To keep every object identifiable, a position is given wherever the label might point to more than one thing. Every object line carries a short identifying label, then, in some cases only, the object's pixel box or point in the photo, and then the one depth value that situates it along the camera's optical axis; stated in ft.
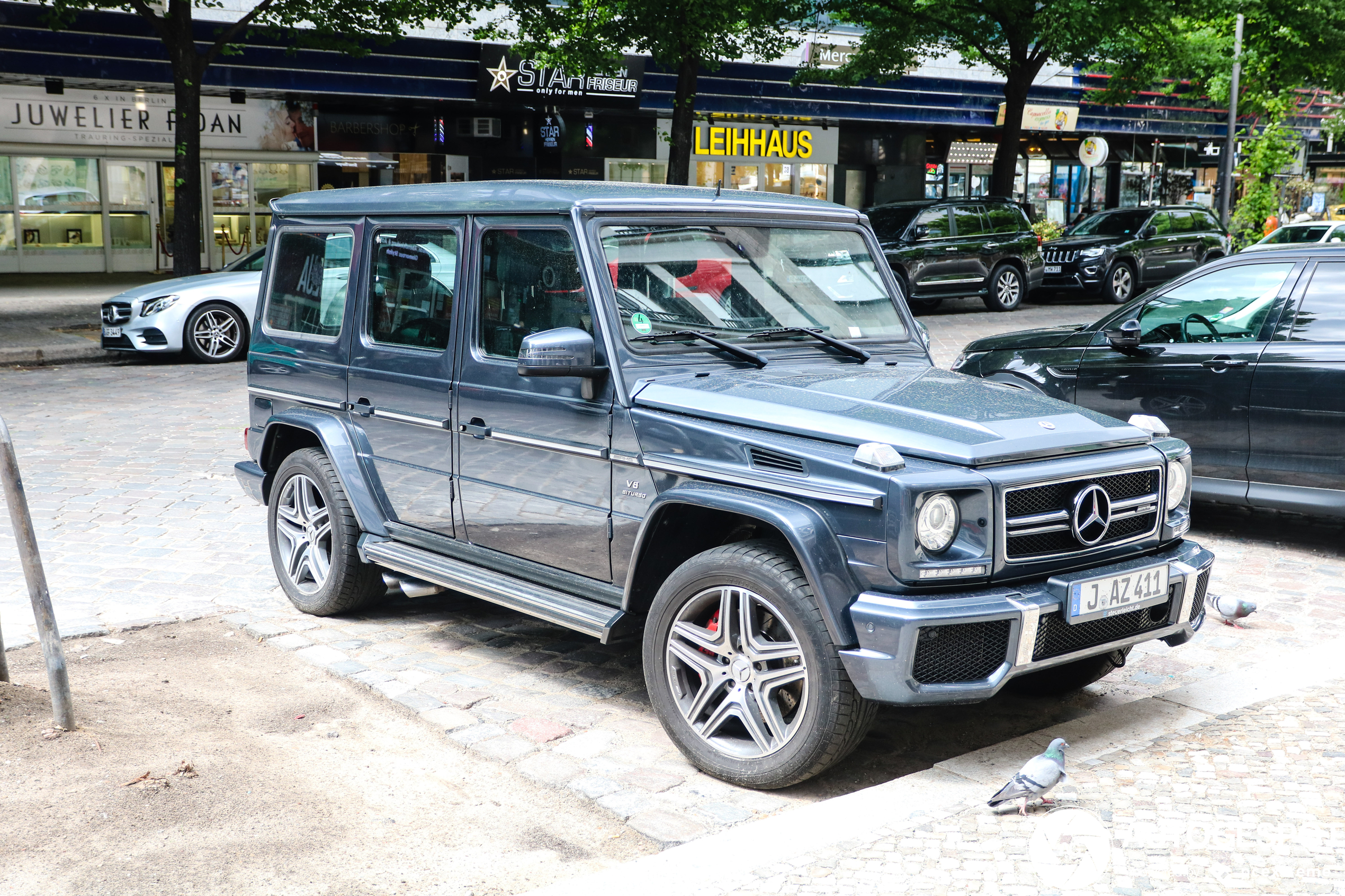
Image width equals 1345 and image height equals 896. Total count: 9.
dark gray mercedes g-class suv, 12.16
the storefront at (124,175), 74.38
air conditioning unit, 83.76
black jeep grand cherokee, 74.18
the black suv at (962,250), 66.59
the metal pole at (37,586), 13.50
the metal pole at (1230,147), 80.07
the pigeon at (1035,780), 11.88
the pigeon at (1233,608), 18.51
